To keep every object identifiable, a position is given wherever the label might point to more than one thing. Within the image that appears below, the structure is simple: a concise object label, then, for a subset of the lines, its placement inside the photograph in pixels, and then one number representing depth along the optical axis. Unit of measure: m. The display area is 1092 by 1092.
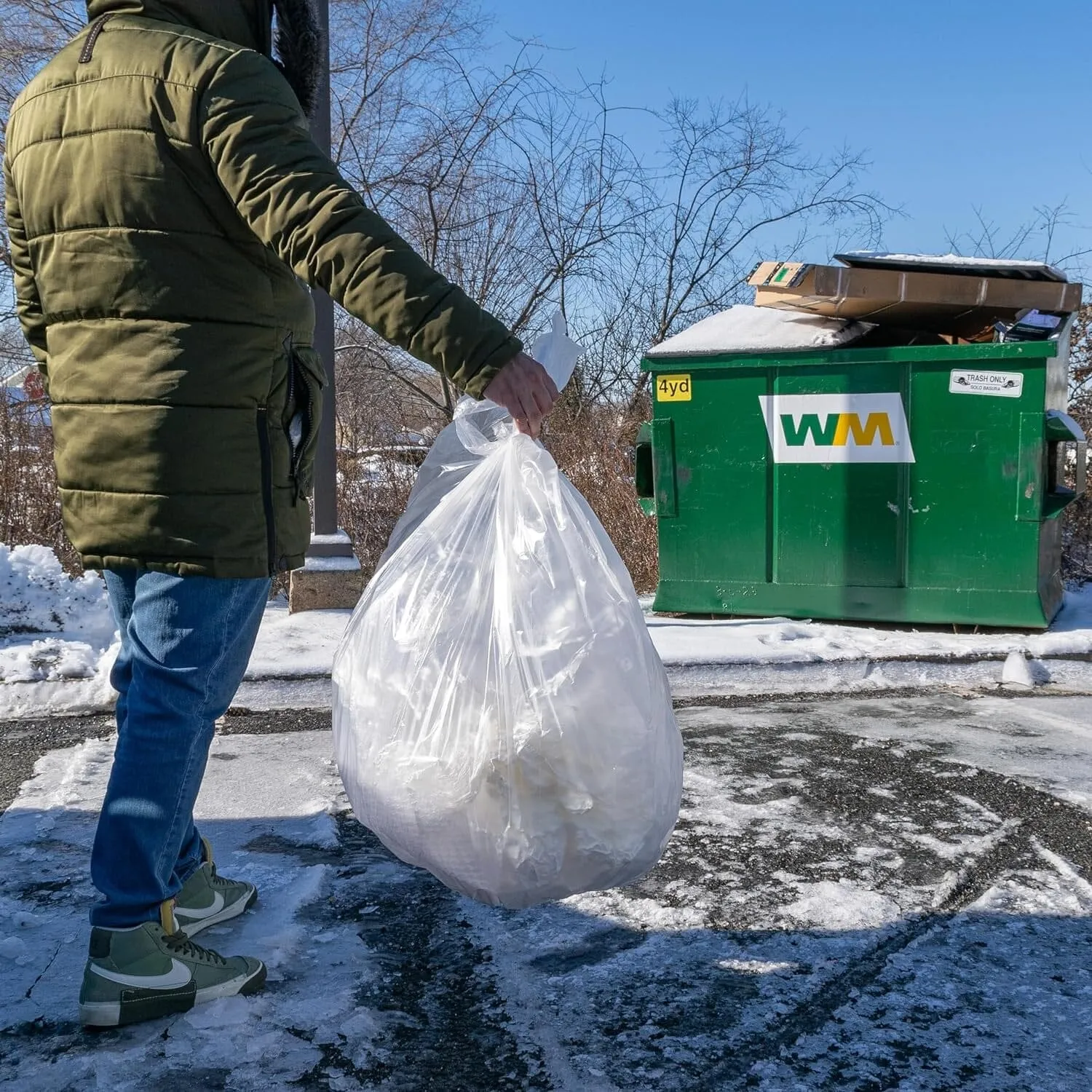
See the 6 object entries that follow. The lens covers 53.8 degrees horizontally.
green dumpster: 4.79
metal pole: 5.37
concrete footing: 5.28
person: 1.67
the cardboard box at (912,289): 4.77
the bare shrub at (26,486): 6.77
